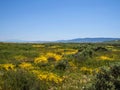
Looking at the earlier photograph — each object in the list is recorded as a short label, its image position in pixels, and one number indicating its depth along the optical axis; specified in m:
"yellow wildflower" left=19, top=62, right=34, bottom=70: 10.96
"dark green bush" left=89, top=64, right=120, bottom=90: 4.94
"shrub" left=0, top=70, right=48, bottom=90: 6.14
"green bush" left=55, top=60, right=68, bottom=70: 10.89
